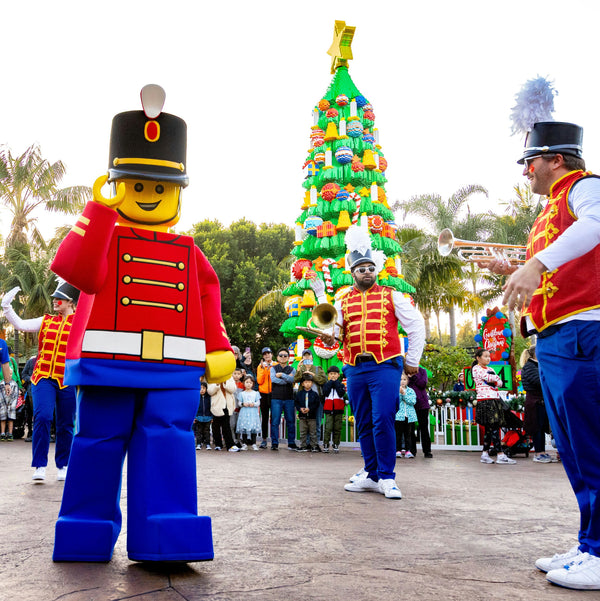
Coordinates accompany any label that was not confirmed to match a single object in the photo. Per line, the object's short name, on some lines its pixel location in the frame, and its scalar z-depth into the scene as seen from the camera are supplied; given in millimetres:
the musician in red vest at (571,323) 2625
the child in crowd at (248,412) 11102
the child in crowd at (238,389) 11406
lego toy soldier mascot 2889
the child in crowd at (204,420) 10672
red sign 12844
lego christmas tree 17109
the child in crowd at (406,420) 10070
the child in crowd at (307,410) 10969
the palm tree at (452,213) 27250
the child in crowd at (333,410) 10977
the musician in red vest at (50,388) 6102
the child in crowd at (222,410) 10500
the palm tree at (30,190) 22781
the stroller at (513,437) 9992
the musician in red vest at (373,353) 5297
